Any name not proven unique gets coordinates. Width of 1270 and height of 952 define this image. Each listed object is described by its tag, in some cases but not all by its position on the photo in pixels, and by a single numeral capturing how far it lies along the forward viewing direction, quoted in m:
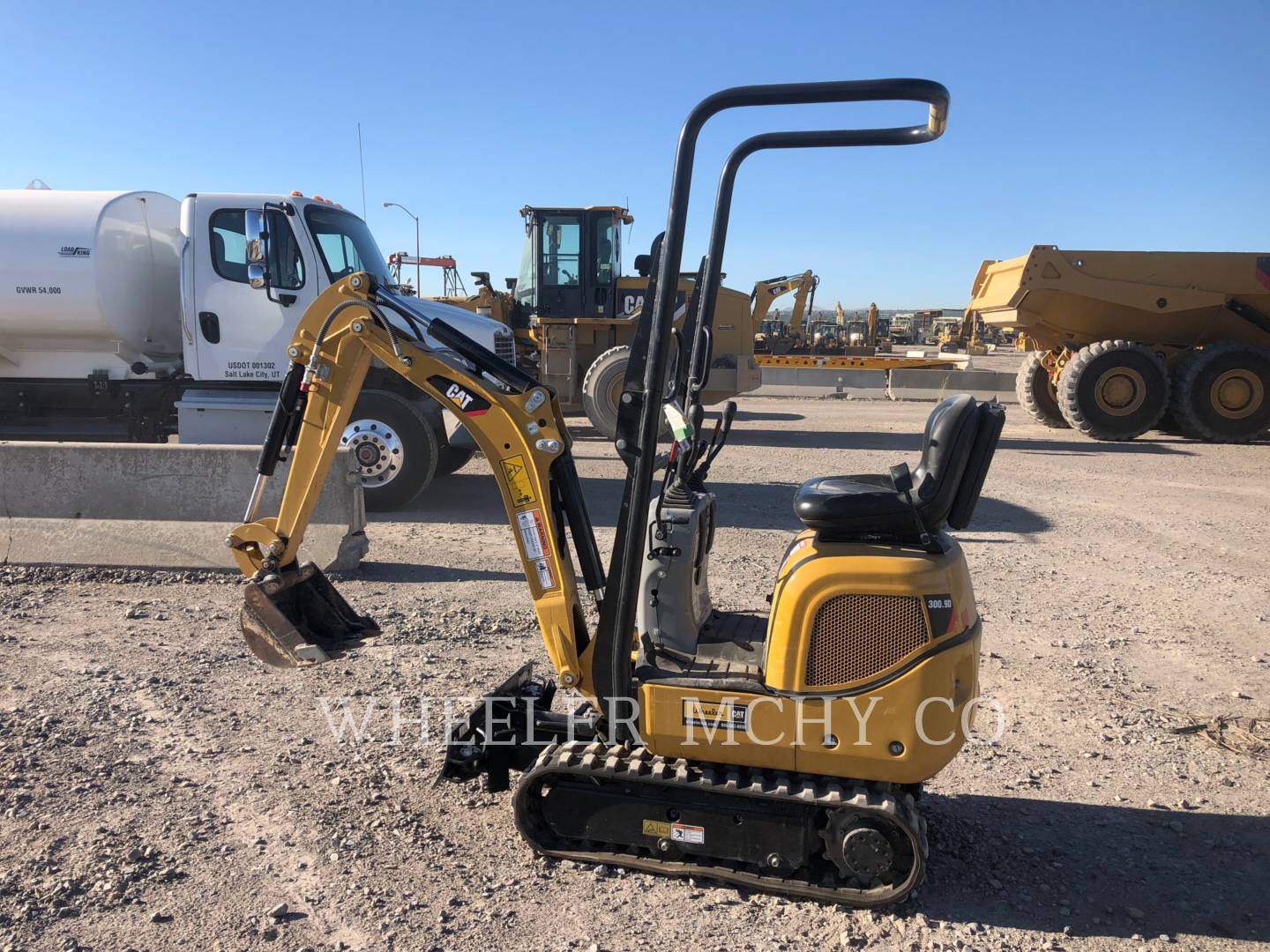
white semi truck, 9.12
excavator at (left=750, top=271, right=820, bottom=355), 18.72
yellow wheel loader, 14.55
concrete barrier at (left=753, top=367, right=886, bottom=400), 22.55
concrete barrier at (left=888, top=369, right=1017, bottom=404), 21.44
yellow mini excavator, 3.22
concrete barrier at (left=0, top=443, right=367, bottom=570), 7.11
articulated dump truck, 14.59
